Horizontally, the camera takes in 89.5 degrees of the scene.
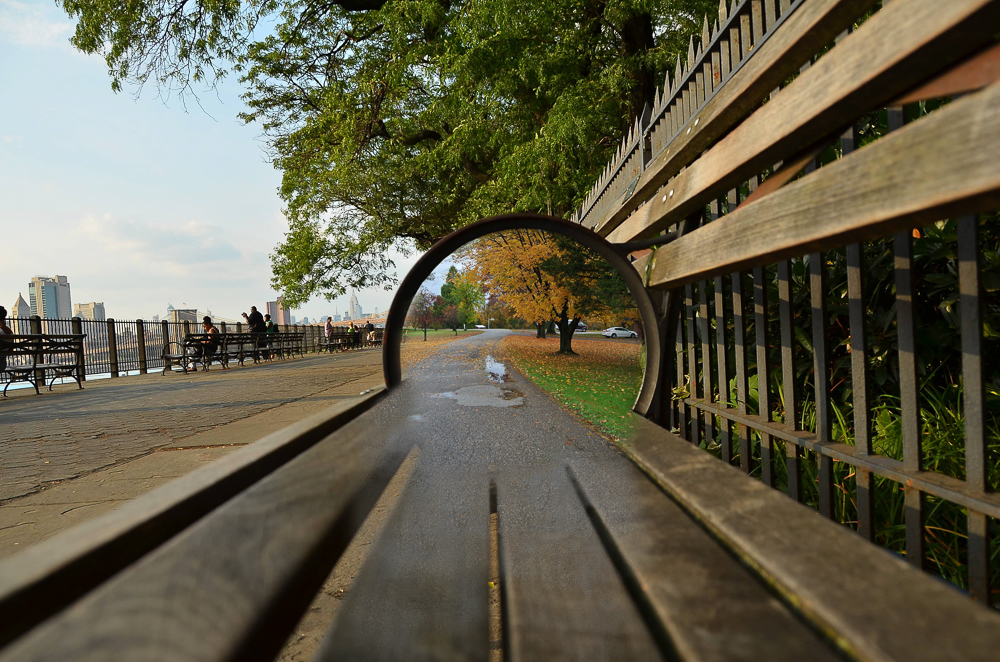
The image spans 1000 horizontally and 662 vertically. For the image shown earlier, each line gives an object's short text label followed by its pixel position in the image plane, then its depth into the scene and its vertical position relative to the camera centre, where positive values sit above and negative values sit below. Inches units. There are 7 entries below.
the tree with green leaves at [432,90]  276.7 +163.8
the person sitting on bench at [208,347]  487.5 -10.9
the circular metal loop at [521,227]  68.0 +6.5
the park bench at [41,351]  298.0 -5.0
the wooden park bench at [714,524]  19.9 -11.7
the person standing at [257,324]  633.0 +12.8
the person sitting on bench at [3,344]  290.8 +0.3
